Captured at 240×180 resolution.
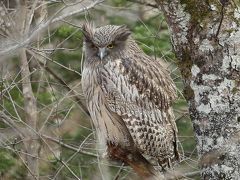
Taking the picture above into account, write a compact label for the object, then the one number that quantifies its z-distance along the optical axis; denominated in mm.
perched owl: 10727
